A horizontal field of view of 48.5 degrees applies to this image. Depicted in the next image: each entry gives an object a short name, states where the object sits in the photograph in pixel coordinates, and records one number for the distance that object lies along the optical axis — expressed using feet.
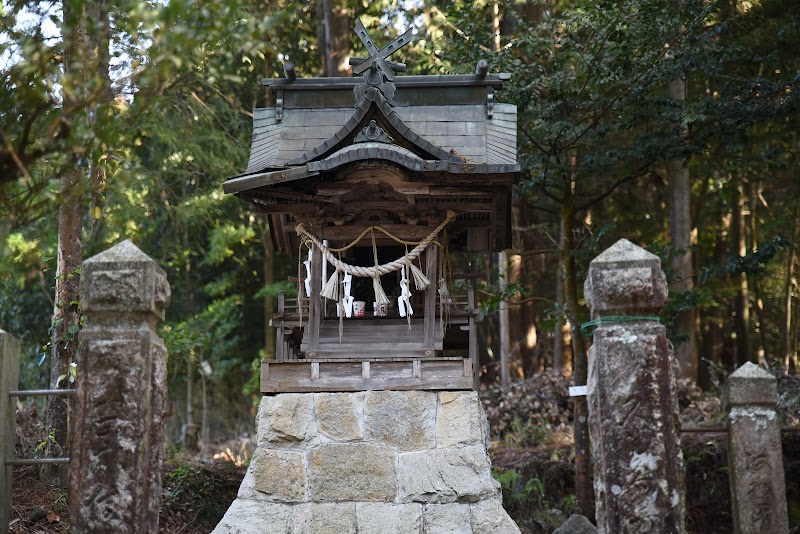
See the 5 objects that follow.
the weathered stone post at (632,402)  17.20
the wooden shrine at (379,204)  30.07
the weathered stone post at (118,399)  17.80
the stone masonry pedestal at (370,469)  27.30
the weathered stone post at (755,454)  21.90
